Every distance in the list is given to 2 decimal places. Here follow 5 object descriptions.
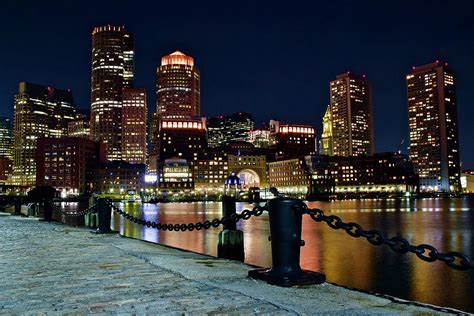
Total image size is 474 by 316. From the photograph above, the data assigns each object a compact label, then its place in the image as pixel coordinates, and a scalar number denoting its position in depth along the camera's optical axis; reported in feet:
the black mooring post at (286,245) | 23.07
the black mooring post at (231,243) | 43.16
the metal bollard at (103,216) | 61.41
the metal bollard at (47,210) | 109.40
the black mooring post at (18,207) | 155.18
